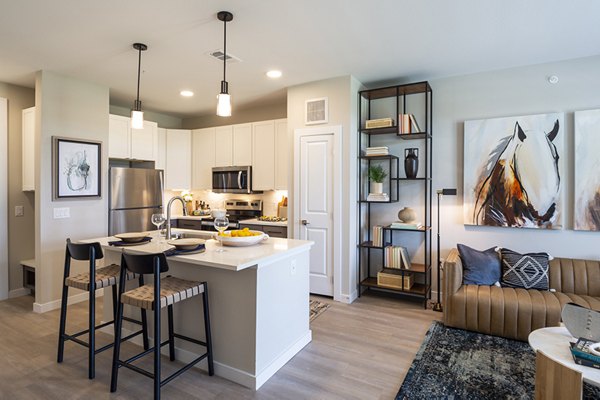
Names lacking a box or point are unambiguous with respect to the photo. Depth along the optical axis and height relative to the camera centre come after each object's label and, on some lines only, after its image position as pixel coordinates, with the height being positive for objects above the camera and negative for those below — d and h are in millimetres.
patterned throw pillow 3217 -709
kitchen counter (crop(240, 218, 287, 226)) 4613 -358
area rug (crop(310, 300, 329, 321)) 3627 -1253
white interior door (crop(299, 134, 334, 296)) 4145 -92
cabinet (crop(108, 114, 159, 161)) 4664 +820
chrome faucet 2948 -306
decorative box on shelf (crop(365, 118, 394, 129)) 3994 +882
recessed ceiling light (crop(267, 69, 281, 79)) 3845 +1425
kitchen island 2287 -802
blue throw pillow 3325 -698
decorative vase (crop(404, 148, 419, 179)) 3982 +392
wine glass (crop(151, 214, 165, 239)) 2930 -195
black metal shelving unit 3971 +128
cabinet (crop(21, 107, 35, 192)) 4125 +599
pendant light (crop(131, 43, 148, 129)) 3072 +747
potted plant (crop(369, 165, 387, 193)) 4125 +224
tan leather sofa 2848 -895
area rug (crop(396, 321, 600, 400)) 2189 -1254
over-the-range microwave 5273 +275
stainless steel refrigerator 4430 -22
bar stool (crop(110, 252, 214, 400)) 2043 -636
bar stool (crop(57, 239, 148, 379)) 2430 -629
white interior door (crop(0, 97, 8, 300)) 4102 -23
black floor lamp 3637 -753
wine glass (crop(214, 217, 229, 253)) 2813 -228
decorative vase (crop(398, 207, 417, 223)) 4020 -214
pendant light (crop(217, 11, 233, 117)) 2609 +779
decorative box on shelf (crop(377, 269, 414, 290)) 3992 -983
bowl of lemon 2635 -324
